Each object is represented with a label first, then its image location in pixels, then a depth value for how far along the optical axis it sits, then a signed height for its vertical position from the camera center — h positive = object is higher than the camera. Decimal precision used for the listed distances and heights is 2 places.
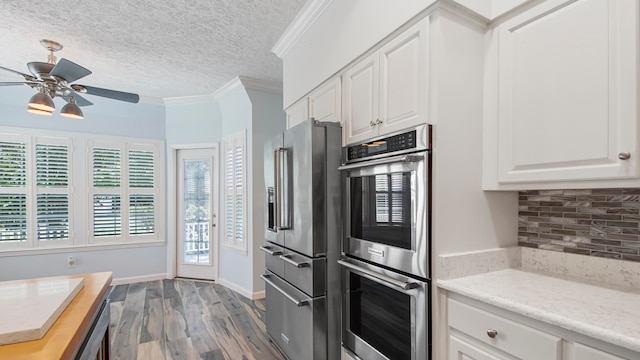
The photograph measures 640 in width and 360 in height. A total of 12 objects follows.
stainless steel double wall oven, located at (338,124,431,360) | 1.42 -0.36
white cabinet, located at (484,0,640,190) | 1.14 +0.35
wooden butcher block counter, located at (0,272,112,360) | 0.81 -0.47
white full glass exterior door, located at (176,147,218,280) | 4.70 -0.54
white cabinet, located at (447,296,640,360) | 0.96 -0.57
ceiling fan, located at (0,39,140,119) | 2.26 +0.75
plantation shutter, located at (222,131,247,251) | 4.07 -0.19
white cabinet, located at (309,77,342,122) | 2.13 +0.56
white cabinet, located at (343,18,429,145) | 1.48 +0.49
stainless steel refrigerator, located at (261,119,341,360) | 2.00 -0.41
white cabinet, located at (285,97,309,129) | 2.59 +0.59
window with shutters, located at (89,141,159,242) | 4.42 -0.20
